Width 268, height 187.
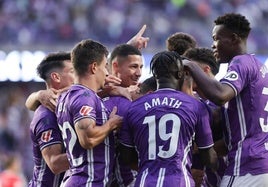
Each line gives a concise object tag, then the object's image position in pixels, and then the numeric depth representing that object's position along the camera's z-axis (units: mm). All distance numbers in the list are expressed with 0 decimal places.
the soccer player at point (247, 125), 15414
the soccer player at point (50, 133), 16547
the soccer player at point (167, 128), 14805
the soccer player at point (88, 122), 14977
